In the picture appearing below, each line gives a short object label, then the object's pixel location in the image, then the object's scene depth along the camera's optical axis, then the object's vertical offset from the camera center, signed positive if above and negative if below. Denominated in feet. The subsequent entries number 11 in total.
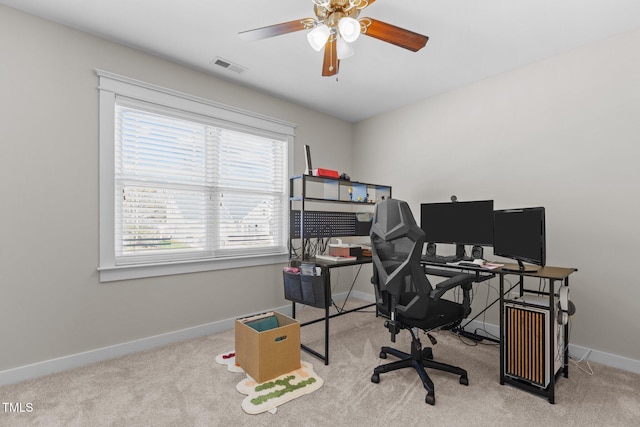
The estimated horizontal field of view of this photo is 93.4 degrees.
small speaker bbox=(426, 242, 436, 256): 10.05 -1.18
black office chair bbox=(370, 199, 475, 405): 6.40 -1.64
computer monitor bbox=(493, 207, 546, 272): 6.79 -0.52
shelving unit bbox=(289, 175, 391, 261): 9.66 +0.05
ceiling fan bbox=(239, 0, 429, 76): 5.54 +3.65
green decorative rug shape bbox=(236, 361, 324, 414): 6.19 -3.92
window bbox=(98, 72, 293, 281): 8.43 +0.99
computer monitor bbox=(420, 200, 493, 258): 9.01 -0.27
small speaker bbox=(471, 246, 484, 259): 9.13 -1.16
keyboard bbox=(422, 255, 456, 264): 8.82 -1.36
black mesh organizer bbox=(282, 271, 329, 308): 8.15 -2.14
